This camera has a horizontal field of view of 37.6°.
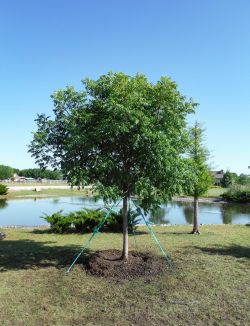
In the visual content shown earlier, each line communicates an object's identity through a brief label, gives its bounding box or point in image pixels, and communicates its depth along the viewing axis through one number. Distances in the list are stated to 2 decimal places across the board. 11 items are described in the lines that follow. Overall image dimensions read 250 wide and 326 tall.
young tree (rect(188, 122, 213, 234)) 17.50
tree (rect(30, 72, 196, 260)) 9.75
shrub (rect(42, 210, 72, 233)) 17.00
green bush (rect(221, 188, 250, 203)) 49.47
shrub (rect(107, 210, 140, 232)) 17.25
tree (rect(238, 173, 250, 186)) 78.81
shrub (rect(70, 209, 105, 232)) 17.12
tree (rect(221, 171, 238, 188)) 90.50
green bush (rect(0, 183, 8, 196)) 53.75
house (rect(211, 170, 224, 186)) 112.75
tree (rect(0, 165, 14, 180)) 129.50
